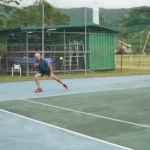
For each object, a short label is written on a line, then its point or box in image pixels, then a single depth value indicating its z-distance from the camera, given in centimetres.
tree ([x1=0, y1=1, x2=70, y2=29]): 3912
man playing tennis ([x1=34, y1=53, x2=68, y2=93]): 1227
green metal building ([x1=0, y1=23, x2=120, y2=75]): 1878
